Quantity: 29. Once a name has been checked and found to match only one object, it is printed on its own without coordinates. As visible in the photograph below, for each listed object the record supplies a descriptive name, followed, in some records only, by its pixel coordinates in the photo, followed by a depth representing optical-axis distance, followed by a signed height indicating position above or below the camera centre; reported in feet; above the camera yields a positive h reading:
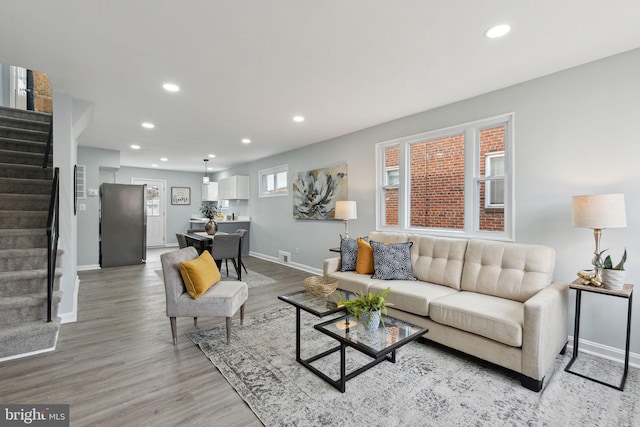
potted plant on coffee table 6.83 -2.24
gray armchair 8.73 -2.62
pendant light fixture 24.30 +4.42
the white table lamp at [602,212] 7.15 +0.03
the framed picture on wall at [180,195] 30.86 +1.87
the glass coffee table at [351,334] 6.23 -2.74
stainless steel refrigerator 19.86 -0.79
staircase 8.36 -0.83
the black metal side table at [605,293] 6.95 -2.38
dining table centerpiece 18.60 -0.94
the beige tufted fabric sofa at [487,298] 6.84 -2.49
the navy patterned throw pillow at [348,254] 11.93 -1.66
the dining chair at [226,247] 15.58 -1.84
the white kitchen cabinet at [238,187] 25.50 +2.26
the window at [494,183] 11.45 +1.18
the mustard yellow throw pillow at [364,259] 11.43 -1.80
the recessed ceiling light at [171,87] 10.00 +4.33
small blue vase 6.82 -2.50
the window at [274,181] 21.66 +2.49
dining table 16.35 -1.59
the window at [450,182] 11.04 +1.34
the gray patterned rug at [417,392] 5.87 -4.04
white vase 7.12 -1.61
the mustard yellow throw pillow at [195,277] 8.64 -1.89
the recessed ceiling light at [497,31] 6.83 +4.30
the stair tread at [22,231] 10.14 -0.63
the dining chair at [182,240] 17.21 -1.58
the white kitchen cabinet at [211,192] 30.45 +2.21
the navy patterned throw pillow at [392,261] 10.66 -1.77
